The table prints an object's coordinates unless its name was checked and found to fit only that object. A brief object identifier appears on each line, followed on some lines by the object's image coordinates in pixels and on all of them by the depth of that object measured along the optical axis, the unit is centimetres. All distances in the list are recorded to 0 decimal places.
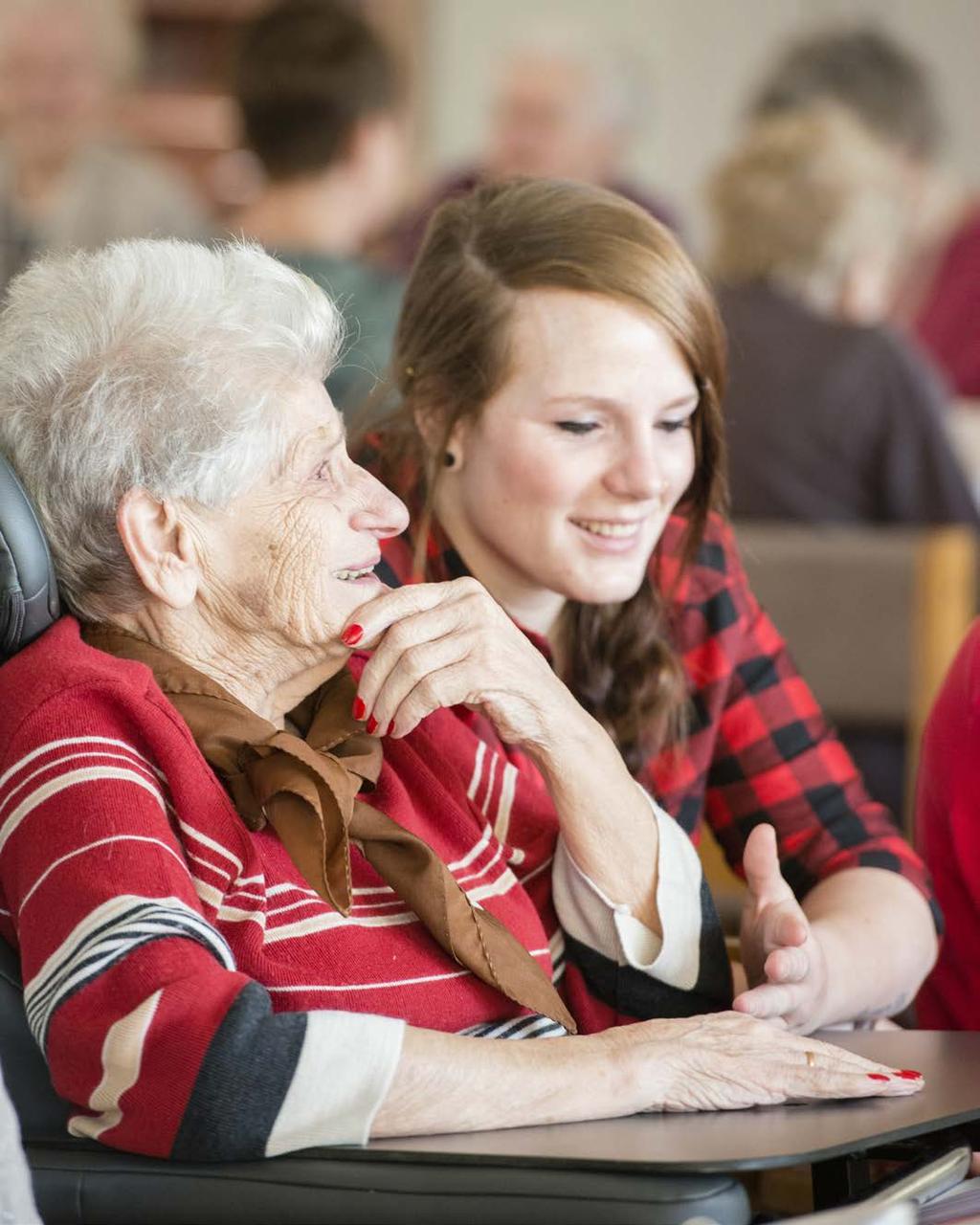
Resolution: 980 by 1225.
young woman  330
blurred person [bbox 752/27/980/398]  784
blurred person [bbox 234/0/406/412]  674
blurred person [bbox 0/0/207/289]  818
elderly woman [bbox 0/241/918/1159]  234
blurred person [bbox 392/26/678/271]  923
